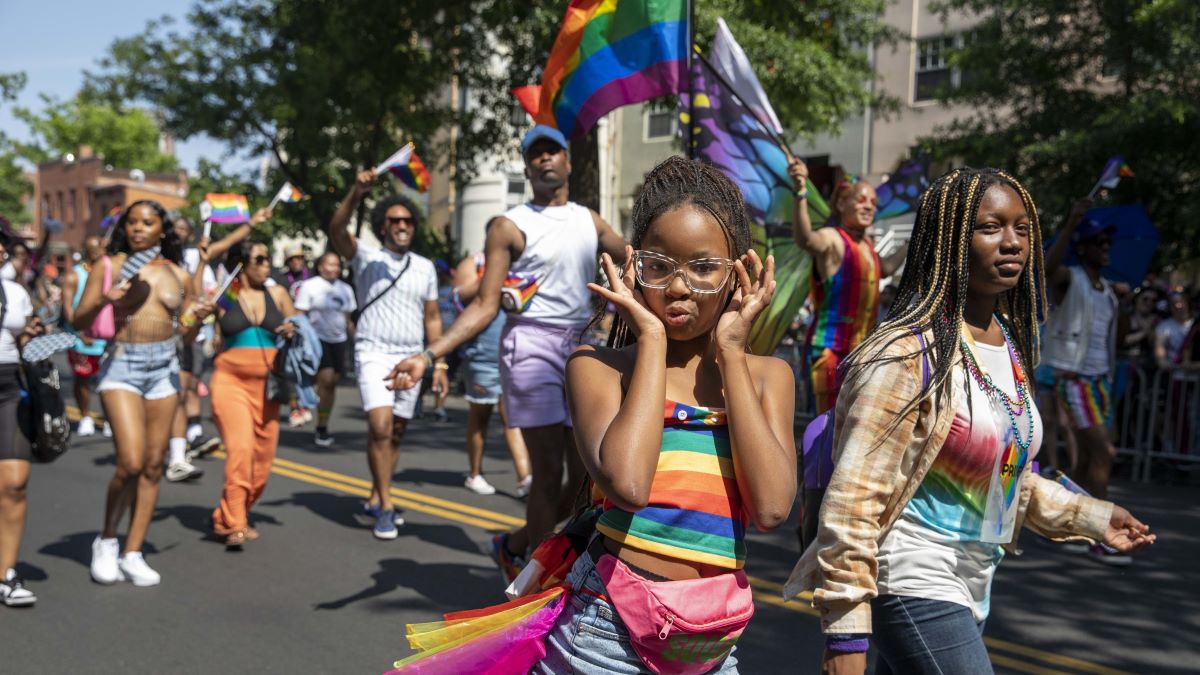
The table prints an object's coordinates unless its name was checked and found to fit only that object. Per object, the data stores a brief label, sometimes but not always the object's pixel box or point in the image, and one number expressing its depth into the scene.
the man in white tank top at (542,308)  5.36
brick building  66.25
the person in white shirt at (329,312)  12.15
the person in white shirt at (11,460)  5.77
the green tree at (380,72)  16.84
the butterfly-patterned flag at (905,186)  7.64
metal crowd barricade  10.80
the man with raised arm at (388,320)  7.43
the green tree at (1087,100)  13.61
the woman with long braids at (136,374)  6.15
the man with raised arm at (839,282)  6.53
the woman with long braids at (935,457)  2.58
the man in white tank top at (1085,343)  7.41
